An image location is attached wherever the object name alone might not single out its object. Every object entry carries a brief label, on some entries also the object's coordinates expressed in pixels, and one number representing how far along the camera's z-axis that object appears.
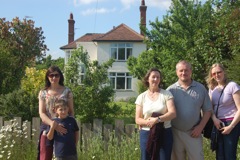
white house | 34.16
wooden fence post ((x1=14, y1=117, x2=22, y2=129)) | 7.26
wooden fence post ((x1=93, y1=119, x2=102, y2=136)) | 7.20
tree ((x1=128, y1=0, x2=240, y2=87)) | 13.90
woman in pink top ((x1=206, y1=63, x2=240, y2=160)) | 4.82
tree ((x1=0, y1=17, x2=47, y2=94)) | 28.27
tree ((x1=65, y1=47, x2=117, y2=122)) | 9.20
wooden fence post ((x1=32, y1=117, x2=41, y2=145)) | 7.23
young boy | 4.77
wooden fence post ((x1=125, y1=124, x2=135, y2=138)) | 7.22
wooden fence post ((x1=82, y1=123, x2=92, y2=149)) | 7.27
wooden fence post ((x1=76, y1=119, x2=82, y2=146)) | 7.31
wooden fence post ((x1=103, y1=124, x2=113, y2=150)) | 7.23
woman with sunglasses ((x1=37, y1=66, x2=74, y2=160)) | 4.96
